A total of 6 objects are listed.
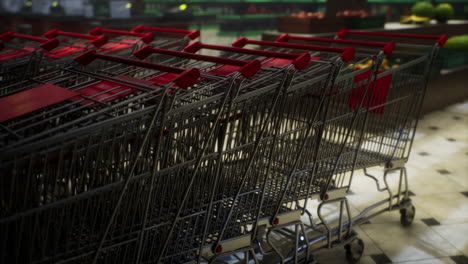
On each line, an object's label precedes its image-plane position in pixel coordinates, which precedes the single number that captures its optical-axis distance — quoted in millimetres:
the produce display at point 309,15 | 6895
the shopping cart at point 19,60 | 3430
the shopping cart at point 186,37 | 4133
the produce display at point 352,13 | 7418
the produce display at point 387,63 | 6392
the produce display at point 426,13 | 8930
